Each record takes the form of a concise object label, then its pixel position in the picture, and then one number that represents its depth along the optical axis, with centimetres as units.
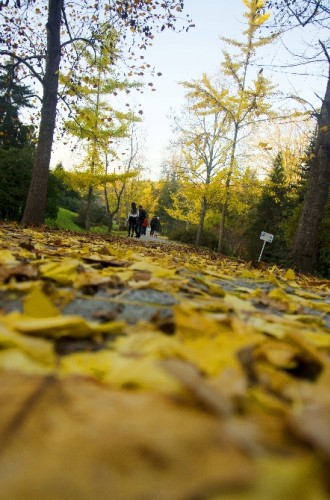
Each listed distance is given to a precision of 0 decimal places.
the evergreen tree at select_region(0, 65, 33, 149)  2579
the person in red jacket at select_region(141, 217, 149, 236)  2723
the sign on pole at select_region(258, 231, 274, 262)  1297
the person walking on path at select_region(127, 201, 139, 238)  1646
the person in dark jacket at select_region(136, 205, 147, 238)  1851
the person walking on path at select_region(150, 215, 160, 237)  2978
